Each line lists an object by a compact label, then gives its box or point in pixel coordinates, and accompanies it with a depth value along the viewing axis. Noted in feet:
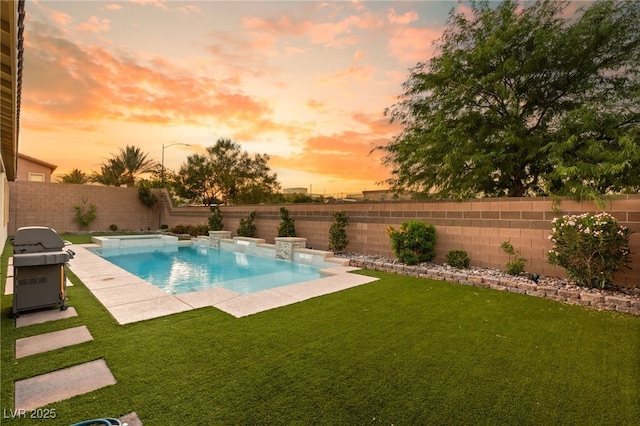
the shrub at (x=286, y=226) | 38.86
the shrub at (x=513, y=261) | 20.36
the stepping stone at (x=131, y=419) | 6.26
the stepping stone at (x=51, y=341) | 9.72
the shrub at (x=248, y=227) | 45.94
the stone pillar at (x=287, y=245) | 34.14
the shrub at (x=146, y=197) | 70.08
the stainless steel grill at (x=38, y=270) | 12.37
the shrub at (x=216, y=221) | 53.26
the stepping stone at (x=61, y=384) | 7.13
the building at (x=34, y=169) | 79.15
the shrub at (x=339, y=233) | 32.30
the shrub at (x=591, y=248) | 15.72
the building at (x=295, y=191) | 90.03
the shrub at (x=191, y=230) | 55.88
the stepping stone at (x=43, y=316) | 12.19
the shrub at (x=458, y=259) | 23.25
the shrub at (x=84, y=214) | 61.41
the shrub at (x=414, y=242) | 24.35
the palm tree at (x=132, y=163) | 89.45
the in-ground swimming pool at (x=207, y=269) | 24.00
